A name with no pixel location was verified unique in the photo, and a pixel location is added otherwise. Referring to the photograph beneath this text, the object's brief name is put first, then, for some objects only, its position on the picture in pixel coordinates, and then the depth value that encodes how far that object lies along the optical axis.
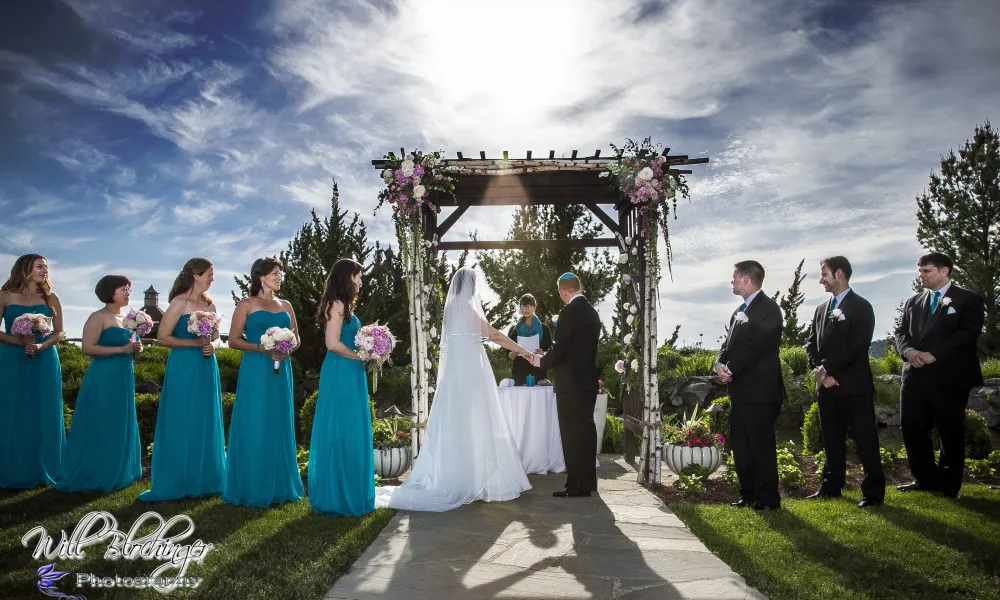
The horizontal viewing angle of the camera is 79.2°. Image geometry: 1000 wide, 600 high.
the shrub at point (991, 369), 15.56
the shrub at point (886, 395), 14.62
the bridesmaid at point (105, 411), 6.49
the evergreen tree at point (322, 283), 15.15
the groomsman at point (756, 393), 5.88
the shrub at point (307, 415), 10.63
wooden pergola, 7.55
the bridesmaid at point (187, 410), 6.11
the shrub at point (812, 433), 9.20
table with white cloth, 8.24
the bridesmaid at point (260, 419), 5.94
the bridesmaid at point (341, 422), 5.60
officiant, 9.34
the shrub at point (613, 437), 10.36
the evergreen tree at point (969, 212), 23.44
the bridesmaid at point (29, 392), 6.63
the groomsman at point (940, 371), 6.22
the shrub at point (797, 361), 17.81
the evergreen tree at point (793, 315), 22.08
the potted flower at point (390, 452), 7.51
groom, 6.54
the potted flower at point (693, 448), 7.24
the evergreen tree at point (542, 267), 17.56
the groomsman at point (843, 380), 6.01
